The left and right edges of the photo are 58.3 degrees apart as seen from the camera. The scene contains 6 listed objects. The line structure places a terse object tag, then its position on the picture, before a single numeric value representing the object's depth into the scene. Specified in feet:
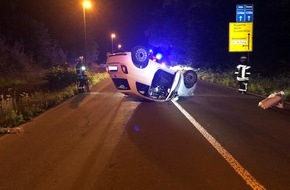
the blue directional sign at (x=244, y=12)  64.32
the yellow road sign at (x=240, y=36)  63.73
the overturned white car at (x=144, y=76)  30.79
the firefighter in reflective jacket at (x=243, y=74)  42.68
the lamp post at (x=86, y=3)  67.12
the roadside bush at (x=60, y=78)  57.28
